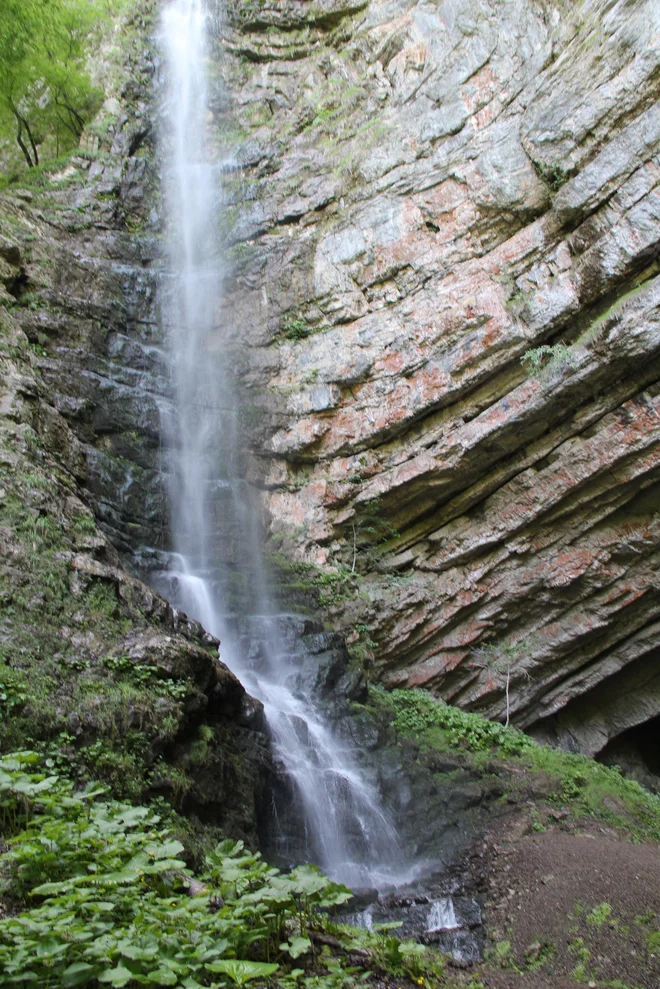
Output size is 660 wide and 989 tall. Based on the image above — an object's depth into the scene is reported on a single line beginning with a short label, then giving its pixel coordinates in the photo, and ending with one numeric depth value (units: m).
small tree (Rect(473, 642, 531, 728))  11.30
